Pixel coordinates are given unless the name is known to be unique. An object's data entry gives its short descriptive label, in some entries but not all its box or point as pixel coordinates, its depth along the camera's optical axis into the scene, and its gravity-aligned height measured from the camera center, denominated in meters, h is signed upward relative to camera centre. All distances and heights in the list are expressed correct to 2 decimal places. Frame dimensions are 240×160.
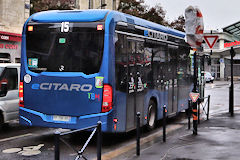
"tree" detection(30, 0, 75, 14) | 31.91 +6.15
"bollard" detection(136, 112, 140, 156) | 7.60 -1.59
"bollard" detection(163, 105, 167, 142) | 8.91 -1.36
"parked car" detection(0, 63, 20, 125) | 9.97 -0.60
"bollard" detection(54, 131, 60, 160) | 4.70 -0.96
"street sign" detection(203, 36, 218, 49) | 11.39 +1.02
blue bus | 8.04 +0.04
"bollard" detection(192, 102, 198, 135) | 9.87 -1.33
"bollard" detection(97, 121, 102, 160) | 5.73 -1.13
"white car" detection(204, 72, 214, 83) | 50.38 -1.03
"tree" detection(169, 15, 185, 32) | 47.24 +6.43
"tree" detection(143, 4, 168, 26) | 43.47 +7.14
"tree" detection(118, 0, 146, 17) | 43.41 +8.28
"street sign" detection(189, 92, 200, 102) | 9.94 -0.71
